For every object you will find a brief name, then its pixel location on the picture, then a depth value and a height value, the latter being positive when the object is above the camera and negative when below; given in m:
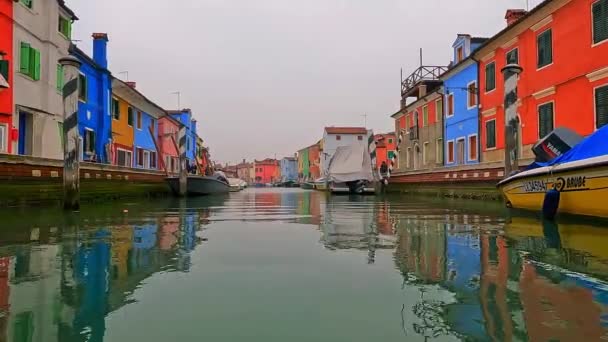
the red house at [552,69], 14.02 +4.24
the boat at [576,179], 6.55 +0.11
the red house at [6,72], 13.54 +3.48
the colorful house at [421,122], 28.02 +4.38
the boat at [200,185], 20.67 +0.03
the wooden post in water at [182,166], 20.34 +0.89
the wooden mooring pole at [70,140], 10.00 +1.03
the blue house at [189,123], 44.28 +6.43
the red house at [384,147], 64.50 +5.62
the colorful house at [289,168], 118.81 +4.70
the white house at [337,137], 67.38 +7.40
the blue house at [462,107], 22.91 +4.35
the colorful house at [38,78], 14.37 +3.70
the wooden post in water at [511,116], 10.77 +1.68
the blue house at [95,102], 19.42 +3.88
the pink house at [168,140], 33.72 +3.54
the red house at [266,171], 134.75 +4.42
